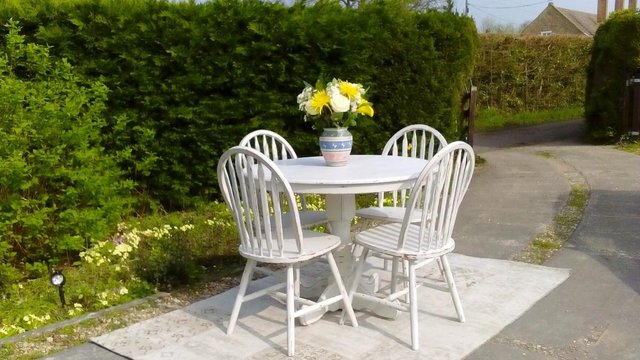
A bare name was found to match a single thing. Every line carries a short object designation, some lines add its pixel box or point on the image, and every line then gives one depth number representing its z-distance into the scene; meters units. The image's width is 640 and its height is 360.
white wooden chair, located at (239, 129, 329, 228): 3.69
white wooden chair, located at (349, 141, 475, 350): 2.85
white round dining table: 2.94
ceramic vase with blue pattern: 3.38
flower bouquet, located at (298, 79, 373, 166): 3.25
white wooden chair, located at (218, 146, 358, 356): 2.82
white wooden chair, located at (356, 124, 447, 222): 3.68
